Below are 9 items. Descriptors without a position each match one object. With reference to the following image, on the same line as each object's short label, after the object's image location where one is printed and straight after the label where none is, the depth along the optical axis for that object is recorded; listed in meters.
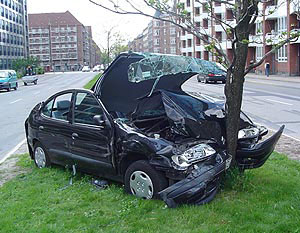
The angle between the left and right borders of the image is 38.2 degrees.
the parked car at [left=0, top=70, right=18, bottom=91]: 38.47
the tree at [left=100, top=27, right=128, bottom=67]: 38.28
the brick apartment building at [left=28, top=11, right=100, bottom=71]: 150.62
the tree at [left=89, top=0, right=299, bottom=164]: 5.50
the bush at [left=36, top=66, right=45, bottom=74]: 94.94
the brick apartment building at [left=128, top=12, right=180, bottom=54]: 93.42
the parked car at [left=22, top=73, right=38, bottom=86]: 53.05
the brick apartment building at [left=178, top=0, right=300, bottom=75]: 45.81
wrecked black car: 5.29
